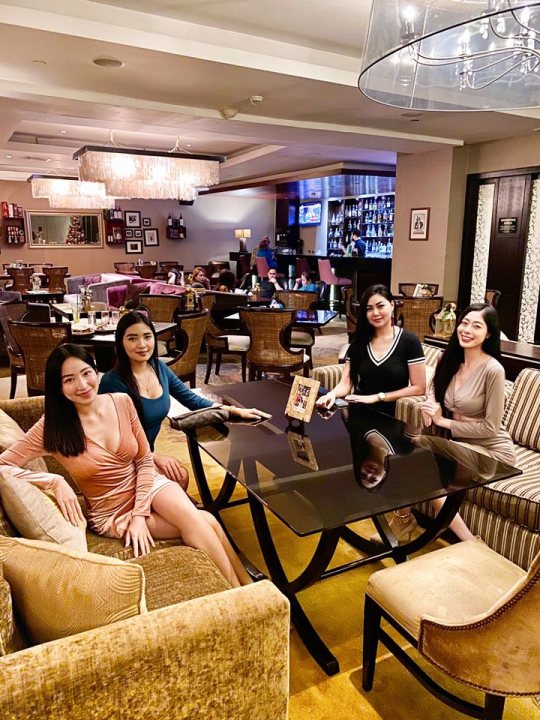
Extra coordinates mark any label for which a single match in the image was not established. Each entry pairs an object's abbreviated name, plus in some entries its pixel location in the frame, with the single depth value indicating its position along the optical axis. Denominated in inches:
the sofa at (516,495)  90.7
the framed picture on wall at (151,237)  552.1
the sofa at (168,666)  40.8
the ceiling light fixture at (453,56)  66.6
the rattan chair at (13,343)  191.8
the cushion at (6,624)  43.3
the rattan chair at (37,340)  166.6
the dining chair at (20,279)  400.7
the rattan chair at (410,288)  275.8
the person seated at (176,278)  388.3
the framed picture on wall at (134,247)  543.5
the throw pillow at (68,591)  46.5
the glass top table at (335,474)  70.7
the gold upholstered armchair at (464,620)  54.8
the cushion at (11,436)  80.3
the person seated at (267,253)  448.5
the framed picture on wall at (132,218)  539.5
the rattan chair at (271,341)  188.5
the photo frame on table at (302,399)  100.0
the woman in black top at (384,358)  114.3
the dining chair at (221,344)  213.6
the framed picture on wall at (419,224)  306.0
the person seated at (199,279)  338.8
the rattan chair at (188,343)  173.8
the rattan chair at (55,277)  391.0
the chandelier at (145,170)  217.8
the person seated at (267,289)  294.2
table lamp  564.4
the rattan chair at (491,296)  242.2
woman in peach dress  76.6
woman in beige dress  99.7
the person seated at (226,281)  305.4
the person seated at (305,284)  327.3
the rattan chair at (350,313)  270.5
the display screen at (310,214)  542.3
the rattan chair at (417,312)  224.4
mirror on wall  503.6
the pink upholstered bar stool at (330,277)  416.2
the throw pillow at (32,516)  62.5
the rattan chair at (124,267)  511.2
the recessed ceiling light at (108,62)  148.3
